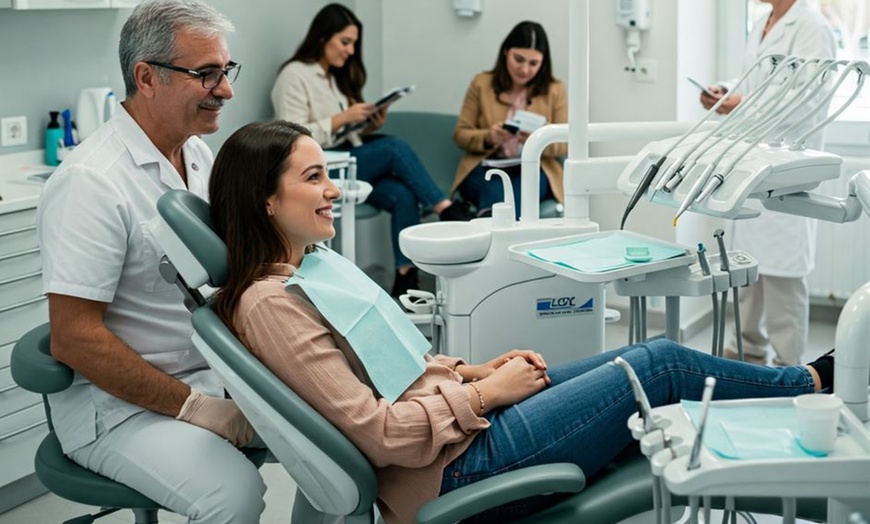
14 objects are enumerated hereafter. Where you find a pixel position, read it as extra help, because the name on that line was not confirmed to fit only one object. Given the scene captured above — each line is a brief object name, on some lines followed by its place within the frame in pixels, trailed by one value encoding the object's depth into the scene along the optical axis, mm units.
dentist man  1910
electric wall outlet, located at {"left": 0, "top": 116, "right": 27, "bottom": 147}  3377
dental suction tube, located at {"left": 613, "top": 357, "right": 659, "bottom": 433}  1468
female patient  1798
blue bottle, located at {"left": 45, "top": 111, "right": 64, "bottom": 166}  3467
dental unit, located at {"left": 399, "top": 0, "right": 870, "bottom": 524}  1438
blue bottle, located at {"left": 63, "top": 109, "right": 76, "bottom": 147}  3508
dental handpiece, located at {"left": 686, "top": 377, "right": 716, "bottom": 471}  1365
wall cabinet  2840
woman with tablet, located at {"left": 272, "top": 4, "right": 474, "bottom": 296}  4301
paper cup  1425
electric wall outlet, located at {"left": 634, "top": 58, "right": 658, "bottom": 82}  4238
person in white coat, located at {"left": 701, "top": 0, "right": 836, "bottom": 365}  3619
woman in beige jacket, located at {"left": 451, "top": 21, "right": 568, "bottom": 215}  4340
